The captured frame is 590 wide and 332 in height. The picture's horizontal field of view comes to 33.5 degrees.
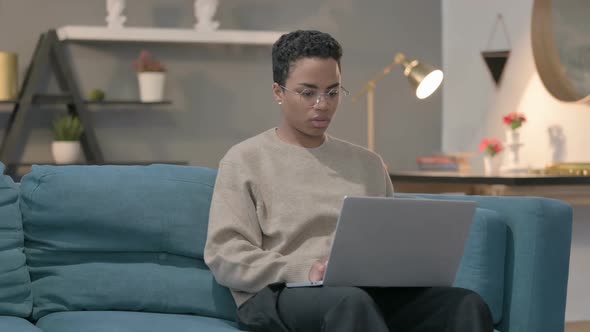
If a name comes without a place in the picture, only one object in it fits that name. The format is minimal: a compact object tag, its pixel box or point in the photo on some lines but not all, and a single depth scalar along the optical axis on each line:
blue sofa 2.27
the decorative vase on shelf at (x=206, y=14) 4.83
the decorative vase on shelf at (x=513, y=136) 4.59
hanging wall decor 4.94
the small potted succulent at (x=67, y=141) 4.63
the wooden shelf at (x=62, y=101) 4.64
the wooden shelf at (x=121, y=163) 4.58
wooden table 3.70
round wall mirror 4.24
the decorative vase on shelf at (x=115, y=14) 4.69
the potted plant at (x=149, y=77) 4.75
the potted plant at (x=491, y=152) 4.53
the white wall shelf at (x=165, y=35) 4.62
